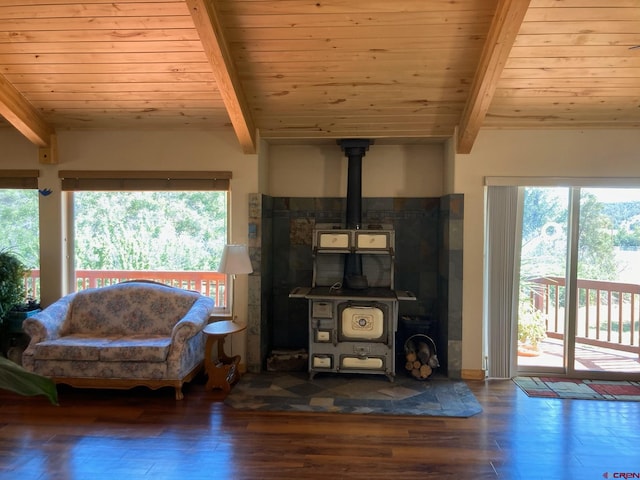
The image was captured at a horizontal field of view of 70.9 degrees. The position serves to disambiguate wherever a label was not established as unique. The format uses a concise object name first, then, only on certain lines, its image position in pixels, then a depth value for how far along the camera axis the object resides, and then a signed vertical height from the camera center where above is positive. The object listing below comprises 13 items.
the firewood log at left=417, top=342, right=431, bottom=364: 4.09 -1.10
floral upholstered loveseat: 3.58 -0.93
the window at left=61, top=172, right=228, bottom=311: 4.48 -0.09
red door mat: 3.71 -1.33
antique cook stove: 3.97 -0.64
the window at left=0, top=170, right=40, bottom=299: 4.50 +0.02
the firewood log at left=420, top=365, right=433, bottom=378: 4.04 -1.25
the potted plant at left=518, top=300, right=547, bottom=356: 4.19 -0.89
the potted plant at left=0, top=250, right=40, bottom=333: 4.01 -0.60
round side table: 3.78 -1.15
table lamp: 3.82 -0.26
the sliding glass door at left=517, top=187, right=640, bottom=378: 4.05 -0.38
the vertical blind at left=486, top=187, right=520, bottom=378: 4.05 -0.40
